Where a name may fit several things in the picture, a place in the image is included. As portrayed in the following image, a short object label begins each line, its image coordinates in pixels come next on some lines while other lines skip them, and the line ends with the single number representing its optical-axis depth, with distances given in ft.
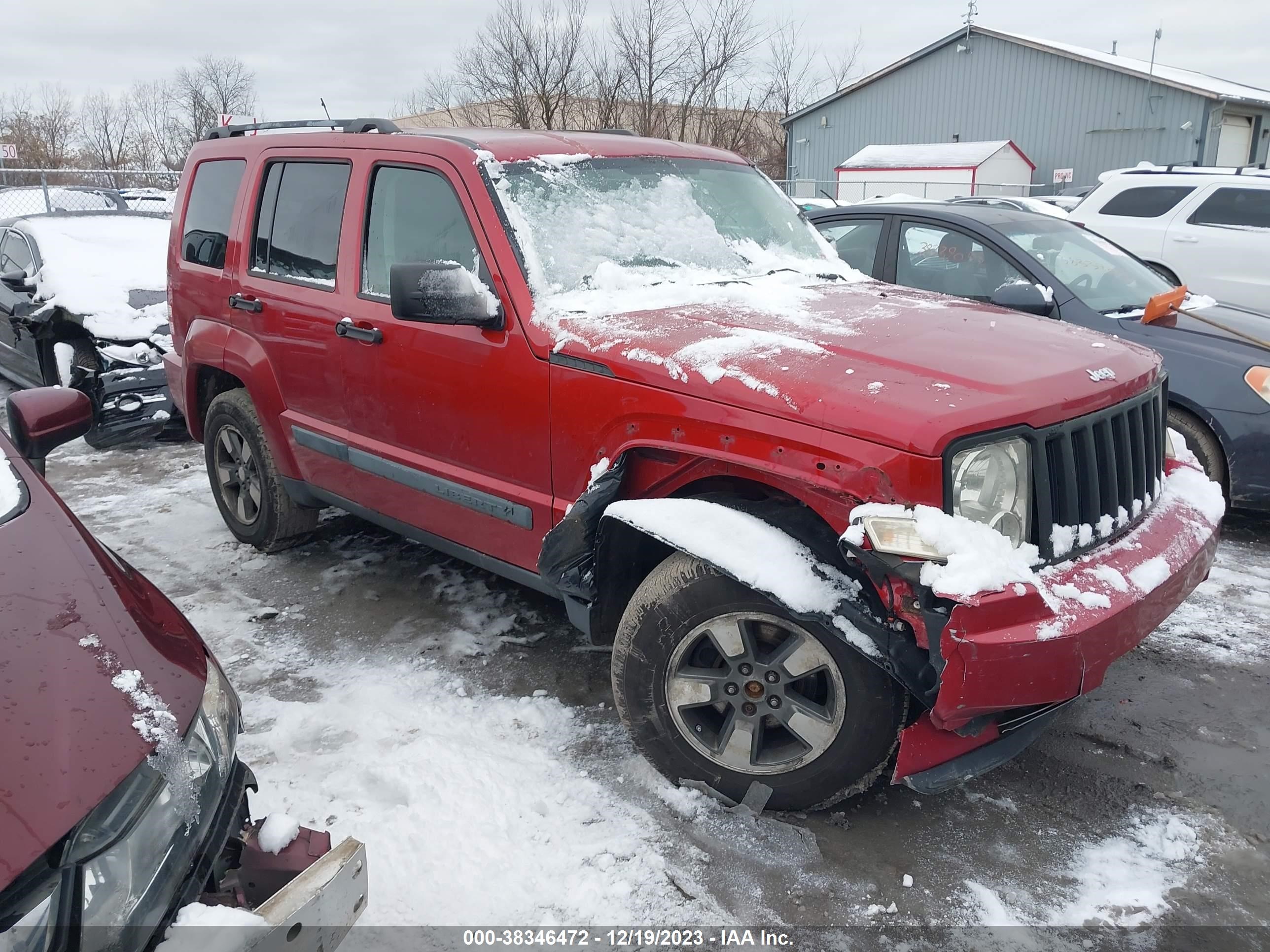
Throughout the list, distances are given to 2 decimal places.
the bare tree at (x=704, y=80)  98.43
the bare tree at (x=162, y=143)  119.14
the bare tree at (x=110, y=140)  119.14
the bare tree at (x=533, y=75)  90.84
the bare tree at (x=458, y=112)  95.71
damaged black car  23.32
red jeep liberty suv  7.64
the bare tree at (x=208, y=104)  118.62
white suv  29.40
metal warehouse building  85.92
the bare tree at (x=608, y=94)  93.71
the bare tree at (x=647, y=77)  94.73
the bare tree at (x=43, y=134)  110.22
